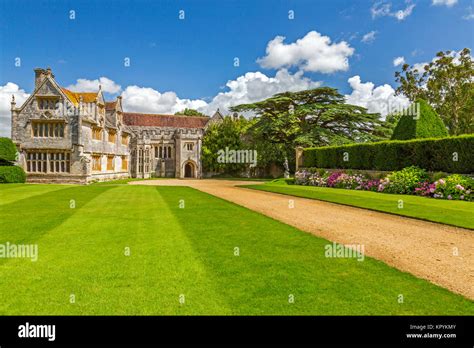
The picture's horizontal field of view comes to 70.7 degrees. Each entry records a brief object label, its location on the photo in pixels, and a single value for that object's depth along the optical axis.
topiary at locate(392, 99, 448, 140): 23.19
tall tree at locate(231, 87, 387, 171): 35.56
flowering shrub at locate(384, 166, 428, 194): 19.00
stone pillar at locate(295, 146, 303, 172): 33.56
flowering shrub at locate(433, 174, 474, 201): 15.88
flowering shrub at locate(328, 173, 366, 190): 23.62
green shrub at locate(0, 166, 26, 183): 28.38
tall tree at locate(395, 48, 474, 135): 41.28
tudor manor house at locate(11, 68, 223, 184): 32.72
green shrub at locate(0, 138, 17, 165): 29.88
